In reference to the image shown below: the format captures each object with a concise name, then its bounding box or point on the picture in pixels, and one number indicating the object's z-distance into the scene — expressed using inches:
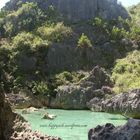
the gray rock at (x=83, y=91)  2022.6
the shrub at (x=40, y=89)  2133.5
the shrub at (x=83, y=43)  2558.8
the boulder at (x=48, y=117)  1430.1
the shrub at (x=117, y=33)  2706.7
